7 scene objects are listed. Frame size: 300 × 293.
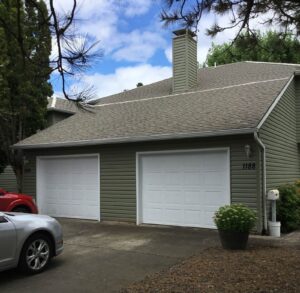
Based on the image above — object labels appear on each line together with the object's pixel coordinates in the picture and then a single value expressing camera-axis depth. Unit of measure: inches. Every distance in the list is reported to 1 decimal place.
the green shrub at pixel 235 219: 260.0
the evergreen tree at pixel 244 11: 203.4
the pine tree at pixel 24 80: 196.7
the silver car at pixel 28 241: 202.8
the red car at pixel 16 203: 345.7
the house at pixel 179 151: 334.3
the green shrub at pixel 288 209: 343.8
